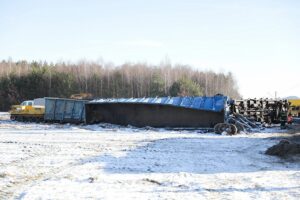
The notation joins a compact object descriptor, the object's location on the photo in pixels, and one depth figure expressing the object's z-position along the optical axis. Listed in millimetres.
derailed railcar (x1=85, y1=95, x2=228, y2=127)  27312
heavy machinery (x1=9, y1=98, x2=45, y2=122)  37688
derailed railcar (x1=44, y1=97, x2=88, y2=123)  34241
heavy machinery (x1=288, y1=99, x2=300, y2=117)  37062
